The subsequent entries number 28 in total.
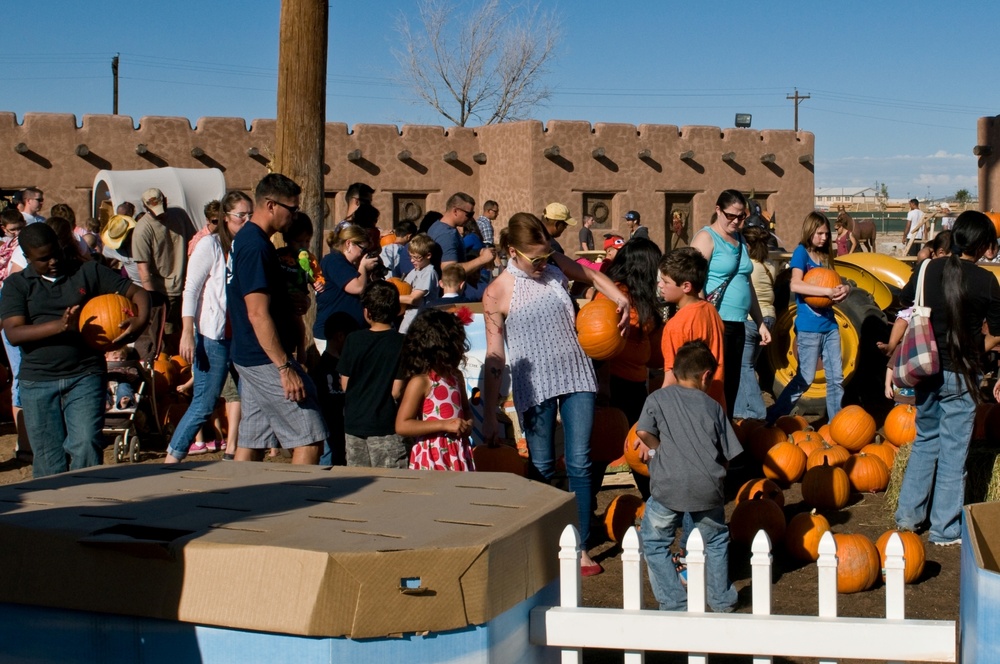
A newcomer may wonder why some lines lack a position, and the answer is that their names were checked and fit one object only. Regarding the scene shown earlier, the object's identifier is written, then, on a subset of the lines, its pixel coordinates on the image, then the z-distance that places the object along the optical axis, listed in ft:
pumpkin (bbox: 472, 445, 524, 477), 22.67
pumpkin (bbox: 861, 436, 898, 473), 24.97
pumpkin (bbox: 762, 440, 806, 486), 24.77
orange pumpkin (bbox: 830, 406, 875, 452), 27.17
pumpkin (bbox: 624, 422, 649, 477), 20.57
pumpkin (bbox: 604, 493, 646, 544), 20.34
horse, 83.65
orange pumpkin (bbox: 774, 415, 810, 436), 27.37
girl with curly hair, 17.44
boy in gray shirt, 15.37
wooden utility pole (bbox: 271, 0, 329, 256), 27.32
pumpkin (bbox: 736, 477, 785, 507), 21.22
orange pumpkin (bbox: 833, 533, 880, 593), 17.72
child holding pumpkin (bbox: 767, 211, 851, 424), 28.30
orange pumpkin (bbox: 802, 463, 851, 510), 22.82
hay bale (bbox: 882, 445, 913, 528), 22.71
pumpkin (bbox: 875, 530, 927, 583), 18.10
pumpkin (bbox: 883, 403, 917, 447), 26.27
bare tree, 162.91
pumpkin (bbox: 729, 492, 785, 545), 19.72
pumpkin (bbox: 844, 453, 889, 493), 24.12
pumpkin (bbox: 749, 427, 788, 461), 25.55
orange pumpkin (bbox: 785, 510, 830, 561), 19.19
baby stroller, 26.63
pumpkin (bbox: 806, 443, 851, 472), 24.76
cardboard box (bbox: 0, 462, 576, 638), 7.47
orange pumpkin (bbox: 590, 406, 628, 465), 21.18
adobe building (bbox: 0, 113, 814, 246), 75.77
